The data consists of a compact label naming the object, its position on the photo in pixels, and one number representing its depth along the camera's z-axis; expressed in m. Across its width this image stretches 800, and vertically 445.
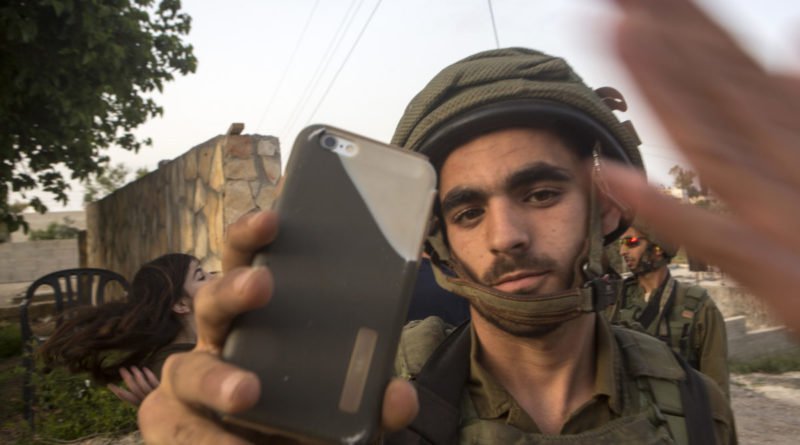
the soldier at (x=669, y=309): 4.35
